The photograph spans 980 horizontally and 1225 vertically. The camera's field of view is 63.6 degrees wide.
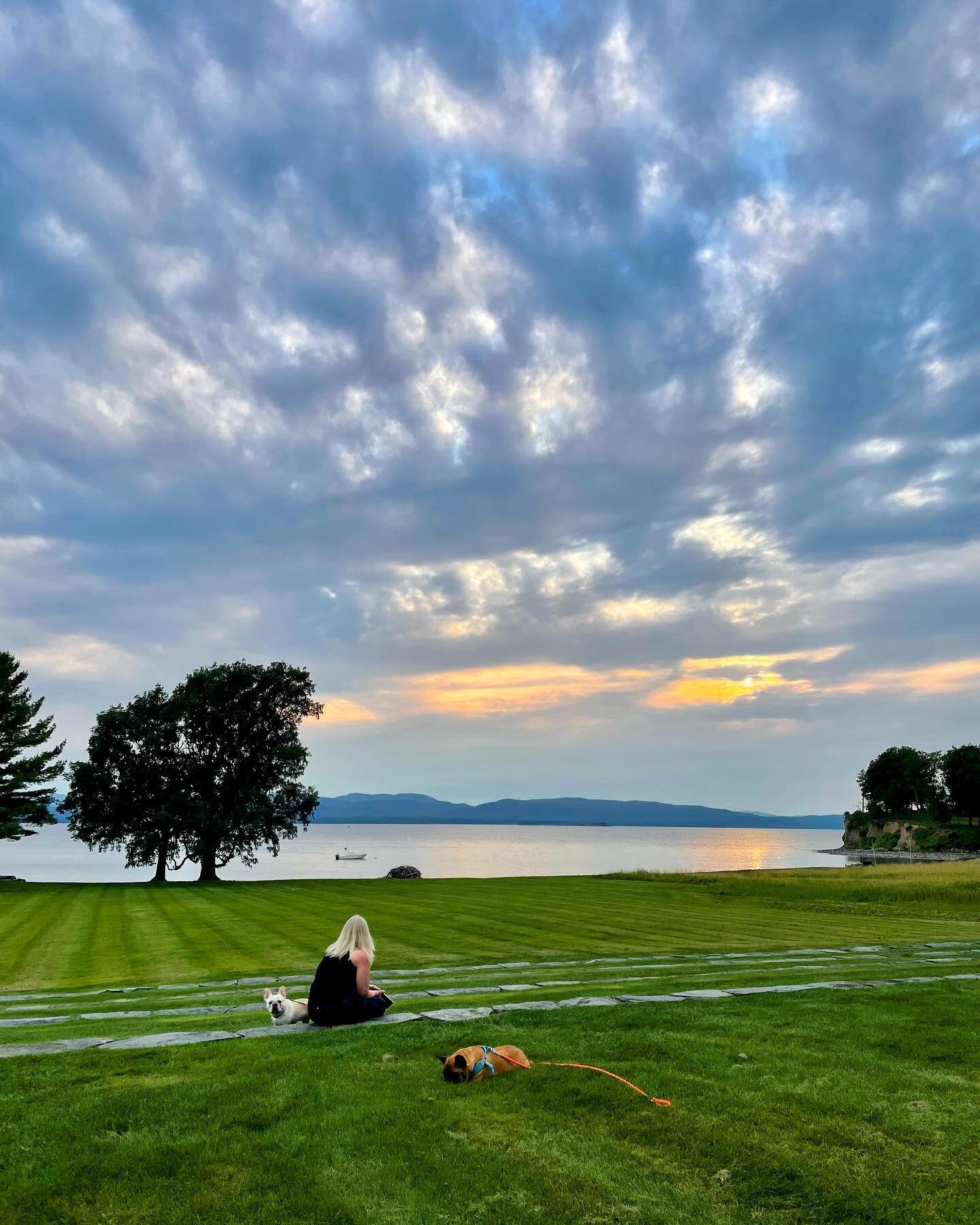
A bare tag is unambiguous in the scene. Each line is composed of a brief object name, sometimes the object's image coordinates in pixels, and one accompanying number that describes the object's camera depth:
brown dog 7.57
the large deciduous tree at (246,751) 59.28
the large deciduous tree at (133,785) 58.31
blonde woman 10.37
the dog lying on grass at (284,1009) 10.37
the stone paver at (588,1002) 11.01
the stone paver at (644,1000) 11.24
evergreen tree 57.59
